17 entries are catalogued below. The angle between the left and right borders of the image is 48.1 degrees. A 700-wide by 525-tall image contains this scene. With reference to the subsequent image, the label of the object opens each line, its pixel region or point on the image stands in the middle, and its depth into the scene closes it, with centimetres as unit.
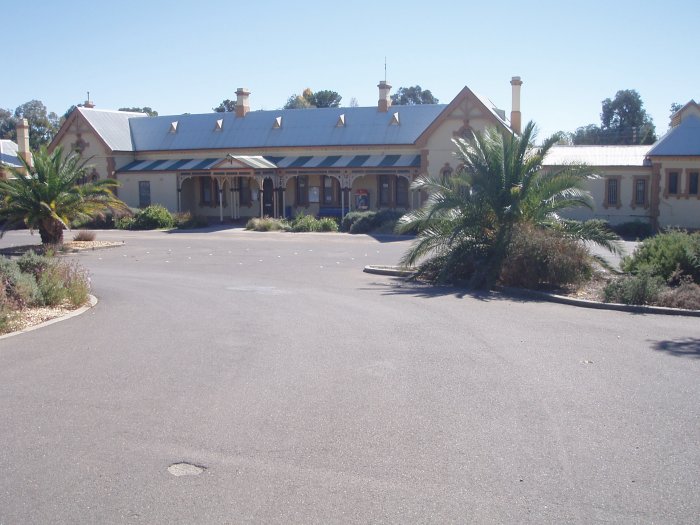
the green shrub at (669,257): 1582
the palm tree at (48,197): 2720
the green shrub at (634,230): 3606
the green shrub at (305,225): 3778
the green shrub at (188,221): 4028
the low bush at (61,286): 1397
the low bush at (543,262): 1656
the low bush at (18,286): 1300
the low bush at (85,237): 3092
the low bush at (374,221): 3603
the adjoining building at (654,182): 3684
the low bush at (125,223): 4059
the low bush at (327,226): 3778
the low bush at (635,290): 1427
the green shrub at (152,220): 4041
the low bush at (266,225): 3847
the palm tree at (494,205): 1817
